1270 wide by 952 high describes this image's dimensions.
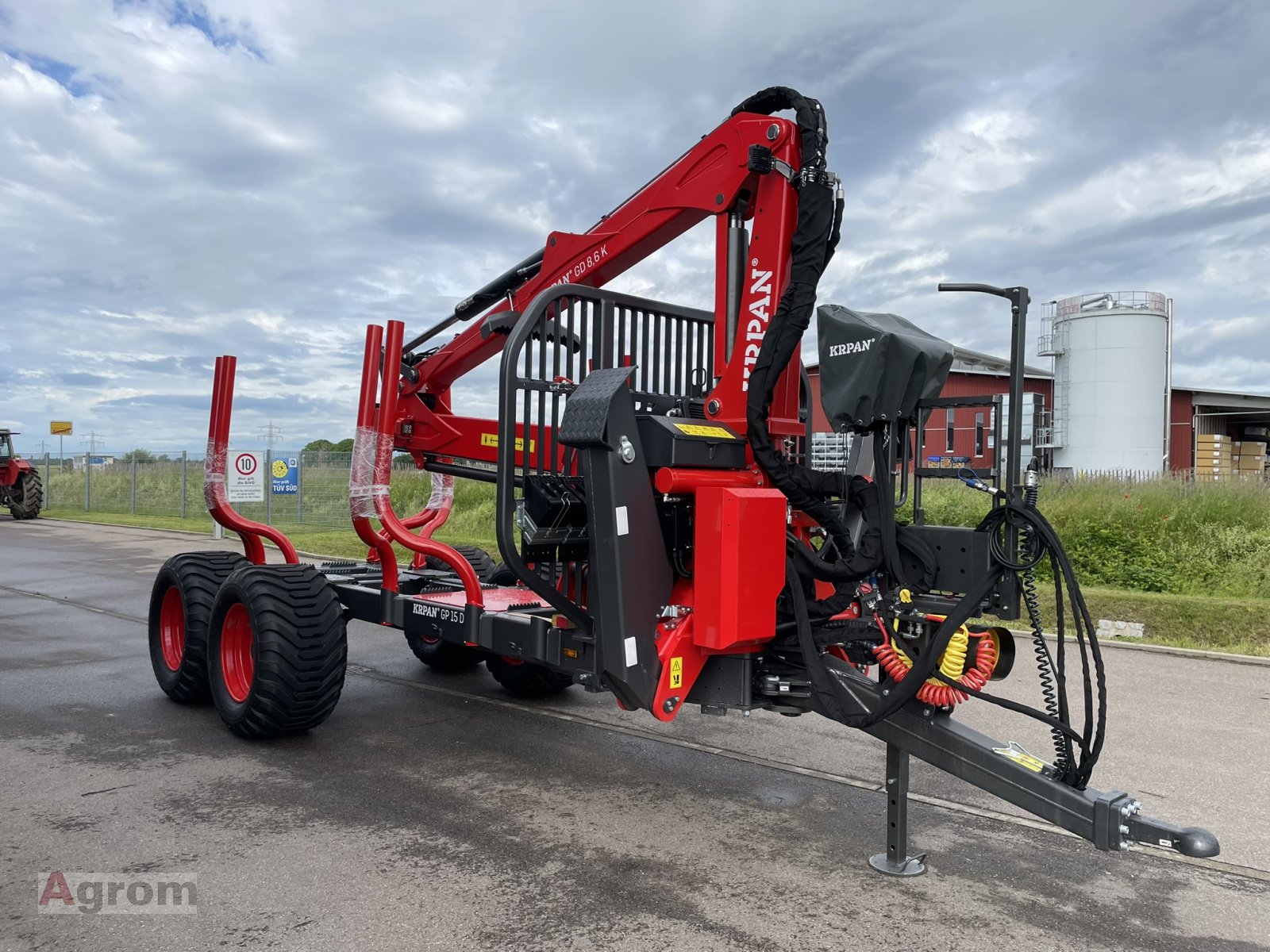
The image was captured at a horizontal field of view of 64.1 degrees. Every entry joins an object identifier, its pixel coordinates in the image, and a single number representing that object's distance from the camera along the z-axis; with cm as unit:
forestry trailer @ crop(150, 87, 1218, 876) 393
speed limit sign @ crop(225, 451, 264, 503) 1791
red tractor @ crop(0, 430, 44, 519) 2784
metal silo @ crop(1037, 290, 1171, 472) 2991
